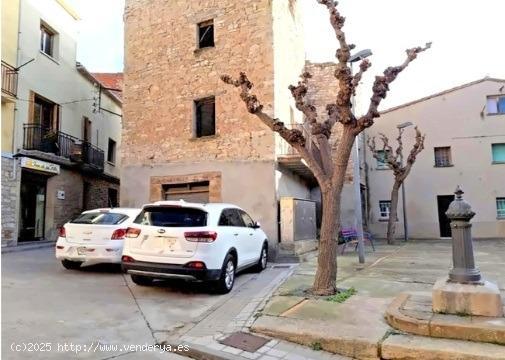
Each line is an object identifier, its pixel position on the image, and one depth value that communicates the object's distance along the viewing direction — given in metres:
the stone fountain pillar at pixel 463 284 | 5.01
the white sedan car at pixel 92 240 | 9.18
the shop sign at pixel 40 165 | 14.99
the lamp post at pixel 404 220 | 20.94
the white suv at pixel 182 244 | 6.88
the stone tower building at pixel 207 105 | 12.82
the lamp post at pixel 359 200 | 11.12
